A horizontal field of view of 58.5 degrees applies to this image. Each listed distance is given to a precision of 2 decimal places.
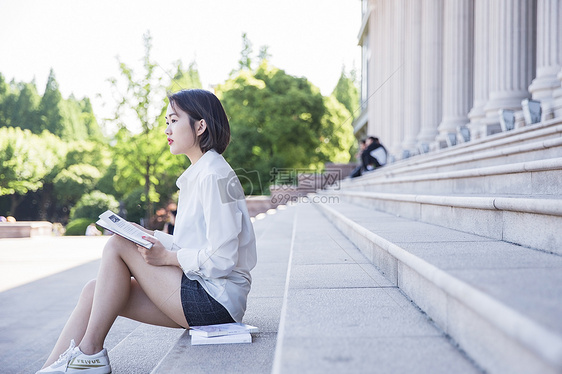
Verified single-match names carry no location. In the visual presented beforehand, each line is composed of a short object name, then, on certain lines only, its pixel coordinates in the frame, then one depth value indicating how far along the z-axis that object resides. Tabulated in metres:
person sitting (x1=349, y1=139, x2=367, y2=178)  19.33
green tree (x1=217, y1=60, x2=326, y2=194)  37.53
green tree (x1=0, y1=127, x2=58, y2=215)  49.50
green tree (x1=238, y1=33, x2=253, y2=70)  55.72
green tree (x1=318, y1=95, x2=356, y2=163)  40.09
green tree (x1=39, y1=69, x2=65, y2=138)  68.81
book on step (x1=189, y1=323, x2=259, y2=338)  2.97
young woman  2.82
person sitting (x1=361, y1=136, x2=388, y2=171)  16.97
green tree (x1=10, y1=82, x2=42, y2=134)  66.94
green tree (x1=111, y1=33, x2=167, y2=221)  33.41
